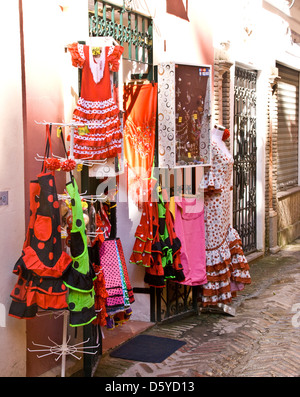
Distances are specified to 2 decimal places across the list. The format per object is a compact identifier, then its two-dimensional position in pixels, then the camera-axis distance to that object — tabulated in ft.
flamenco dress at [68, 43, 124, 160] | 16.98
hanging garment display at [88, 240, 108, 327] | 16.94
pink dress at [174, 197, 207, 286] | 22.70
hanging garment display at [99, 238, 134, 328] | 17.94
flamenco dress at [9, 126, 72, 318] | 14.76
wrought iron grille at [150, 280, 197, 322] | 22.58
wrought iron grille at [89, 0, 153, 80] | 19.43
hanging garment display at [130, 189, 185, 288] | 21.40
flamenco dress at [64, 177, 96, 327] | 14.87
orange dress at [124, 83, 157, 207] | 21.80
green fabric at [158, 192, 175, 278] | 21.80
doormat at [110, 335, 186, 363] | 19.45
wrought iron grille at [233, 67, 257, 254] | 32.94
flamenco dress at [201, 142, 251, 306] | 23.79
